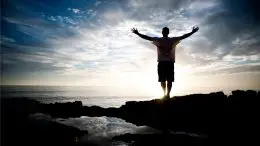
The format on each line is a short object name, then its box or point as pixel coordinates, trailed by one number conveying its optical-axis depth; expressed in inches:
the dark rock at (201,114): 297.6
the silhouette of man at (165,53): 410.3
